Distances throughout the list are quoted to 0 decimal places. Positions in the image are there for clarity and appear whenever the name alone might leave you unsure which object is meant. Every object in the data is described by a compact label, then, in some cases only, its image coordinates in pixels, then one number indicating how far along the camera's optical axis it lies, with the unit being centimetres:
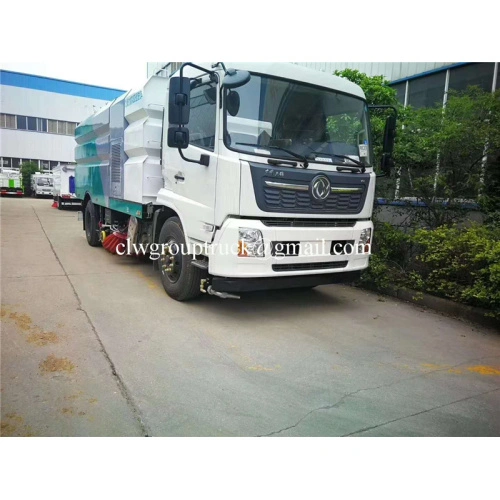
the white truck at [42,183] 2841
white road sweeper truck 402
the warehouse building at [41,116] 3328
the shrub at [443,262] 448
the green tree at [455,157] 554
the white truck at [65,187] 1962
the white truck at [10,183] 2855
